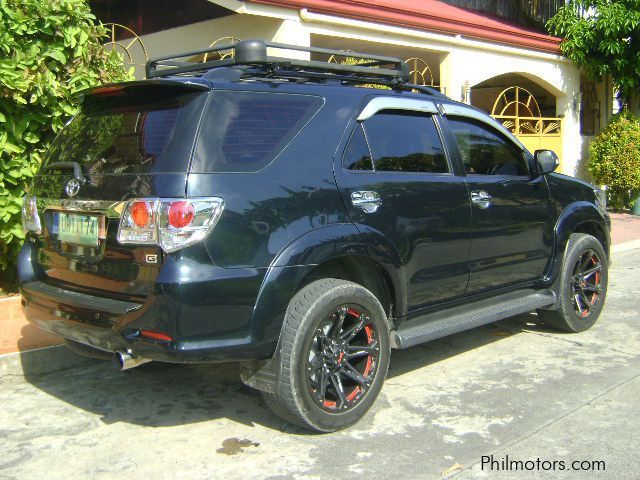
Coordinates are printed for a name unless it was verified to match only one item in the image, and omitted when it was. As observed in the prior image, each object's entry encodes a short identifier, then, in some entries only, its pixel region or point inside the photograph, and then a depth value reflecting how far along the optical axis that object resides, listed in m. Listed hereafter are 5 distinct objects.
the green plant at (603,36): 13.46
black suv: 3.46
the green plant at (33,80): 5.81
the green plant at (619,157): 14.41
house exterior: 9.45
